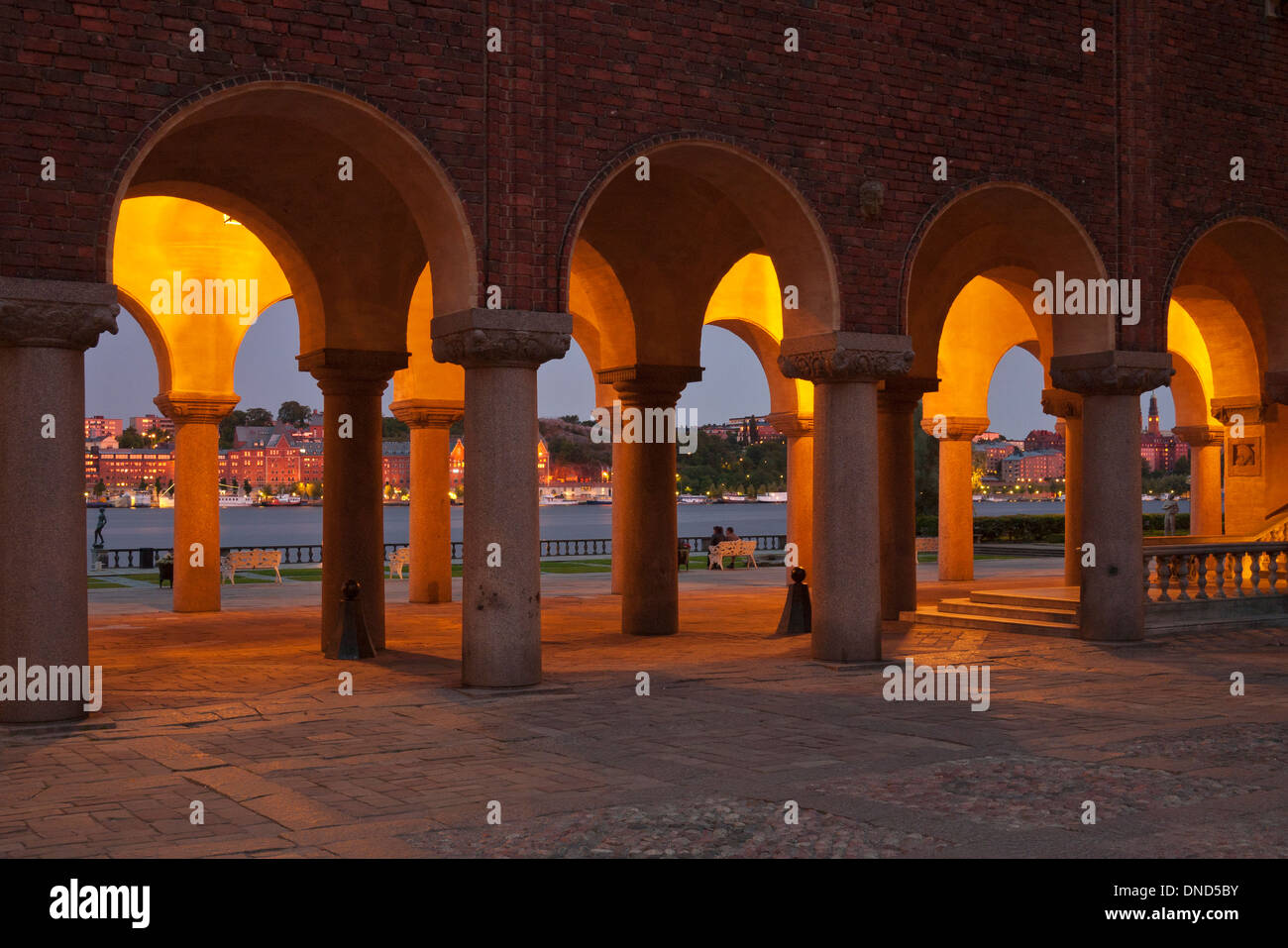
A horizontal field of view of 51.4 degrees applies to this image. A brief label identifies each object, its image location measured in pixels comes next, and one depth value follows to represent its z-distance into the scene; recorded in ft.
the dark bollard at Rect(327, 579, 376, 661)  46.11
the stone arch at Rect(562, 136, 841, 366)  51.44
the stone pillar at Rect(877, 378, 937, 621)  58.85
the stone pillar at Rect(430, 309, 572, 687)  37.14
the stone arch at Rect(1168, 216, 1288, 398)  54.75
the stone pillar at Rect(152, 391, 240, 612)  65.36
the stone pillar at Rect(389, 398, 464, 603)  70.95
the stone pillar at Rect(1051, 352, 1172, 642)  48.24
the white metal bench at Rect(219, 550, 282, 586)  89.81
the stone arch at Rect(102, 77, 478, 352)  36.86
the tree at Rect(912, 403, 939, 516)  143.43
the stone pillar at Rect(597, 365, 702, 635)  53.31
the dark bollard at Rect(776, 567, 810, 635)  53.26
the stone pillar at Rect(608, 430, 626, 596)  75.78
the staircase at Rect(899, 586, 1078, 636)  52.84
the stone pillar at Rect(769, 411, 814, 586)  77.51
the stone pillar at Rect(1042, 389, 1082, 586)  67.36
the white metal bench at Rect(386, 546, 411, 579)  93.81
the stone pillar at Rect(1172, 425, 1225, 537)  90.89
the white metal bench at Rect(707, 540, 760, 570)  103.71
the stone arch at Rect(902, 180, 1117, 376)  47.09
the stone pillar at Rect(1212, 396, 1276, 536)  67.97
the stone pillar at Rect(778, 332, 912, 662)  42.88
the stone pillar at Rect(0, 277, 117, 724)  31.14
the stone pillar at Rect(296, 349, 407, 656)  48.78
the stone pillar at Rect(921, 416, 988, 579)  82.48
